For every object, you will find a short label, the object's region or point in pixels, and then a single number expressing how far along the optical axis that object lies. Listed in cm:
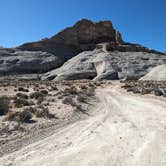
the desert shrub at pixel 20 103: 1165
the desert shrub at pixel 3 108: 992
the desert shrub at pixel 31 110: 984
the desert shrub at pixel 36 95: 1566
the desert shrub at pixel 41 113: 915
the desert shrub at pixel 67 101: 1251
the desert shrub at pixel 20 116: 841
